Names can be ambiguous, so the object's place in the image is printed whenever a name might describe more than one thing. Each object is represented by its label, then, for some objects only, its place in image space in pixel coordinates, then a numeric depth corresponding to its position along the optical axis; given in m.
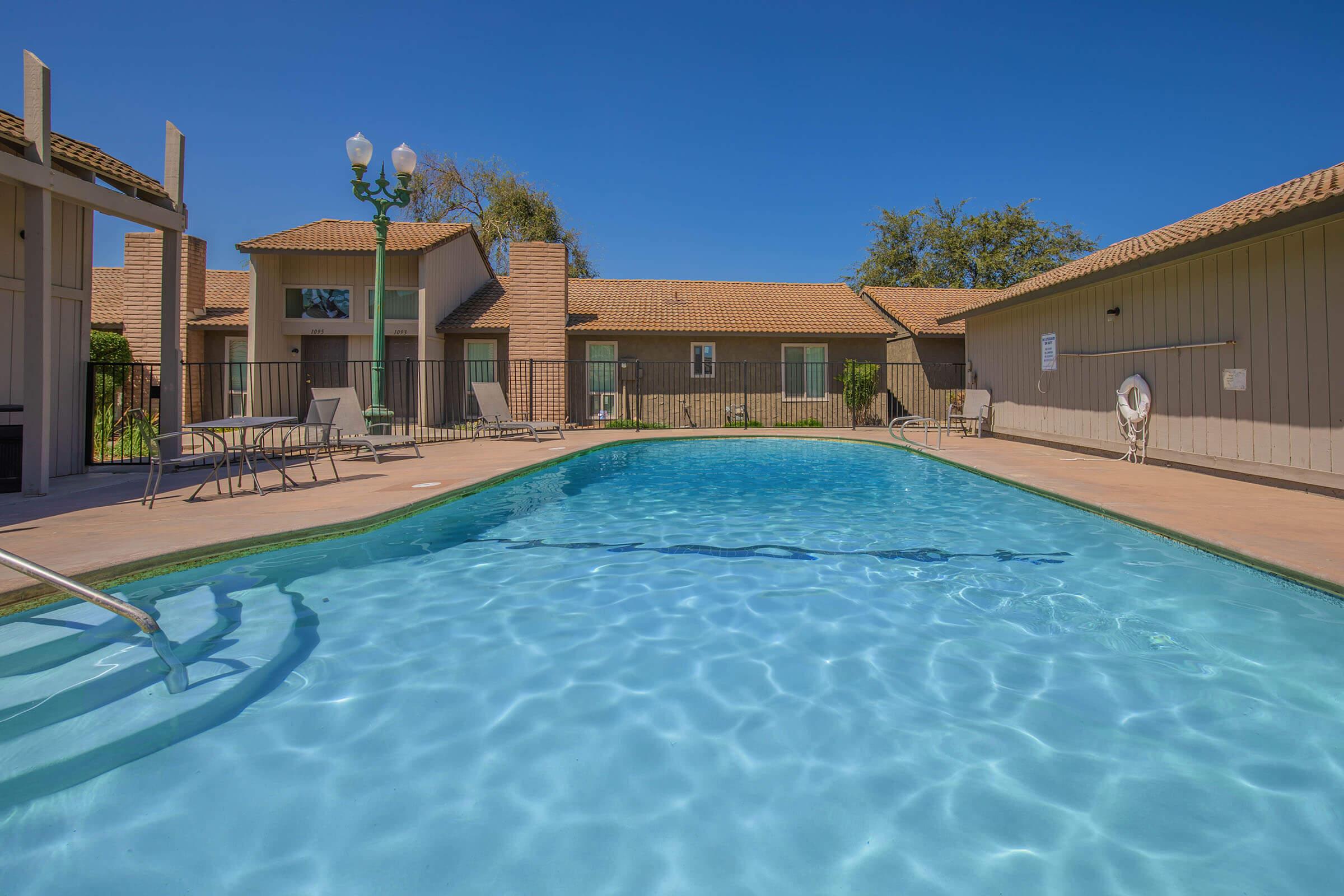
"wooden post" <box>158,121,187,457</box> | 7.60
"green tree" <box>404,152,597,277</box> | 28.17
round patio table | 5.89
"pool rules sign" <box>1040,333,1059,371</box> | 11.24
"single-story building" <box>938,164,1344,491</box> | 6.30
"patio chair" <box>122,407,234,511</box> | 5.78
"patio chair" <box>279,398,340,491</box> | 7.86
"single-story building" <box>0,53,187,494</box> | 5.85
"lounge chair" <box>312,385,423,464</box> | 8.92
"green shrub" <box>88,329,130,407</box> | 14.64
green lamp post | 9.43
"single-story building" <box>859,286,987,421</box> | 18.02
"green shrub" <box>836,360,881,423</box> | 17.33
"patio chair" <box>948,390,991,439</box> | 12.96
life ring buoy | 8.77
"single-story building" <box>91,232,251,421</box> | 16.39
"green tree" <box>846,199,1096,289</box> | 28.77
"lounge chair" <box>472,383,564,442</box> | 12.03
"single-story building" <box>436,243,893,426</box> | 17.61
